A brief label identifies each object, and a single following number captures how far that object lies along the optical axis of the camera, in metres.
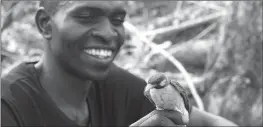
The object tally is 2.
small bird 0.98
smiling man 1.34
